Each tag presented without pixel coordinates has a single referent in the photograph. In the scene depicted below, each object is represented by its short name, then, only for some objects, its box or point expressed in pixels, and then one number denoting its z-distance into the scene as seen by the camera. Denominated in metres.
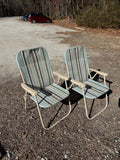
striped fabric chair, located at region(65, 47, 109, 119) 2.89
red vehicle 20.59
